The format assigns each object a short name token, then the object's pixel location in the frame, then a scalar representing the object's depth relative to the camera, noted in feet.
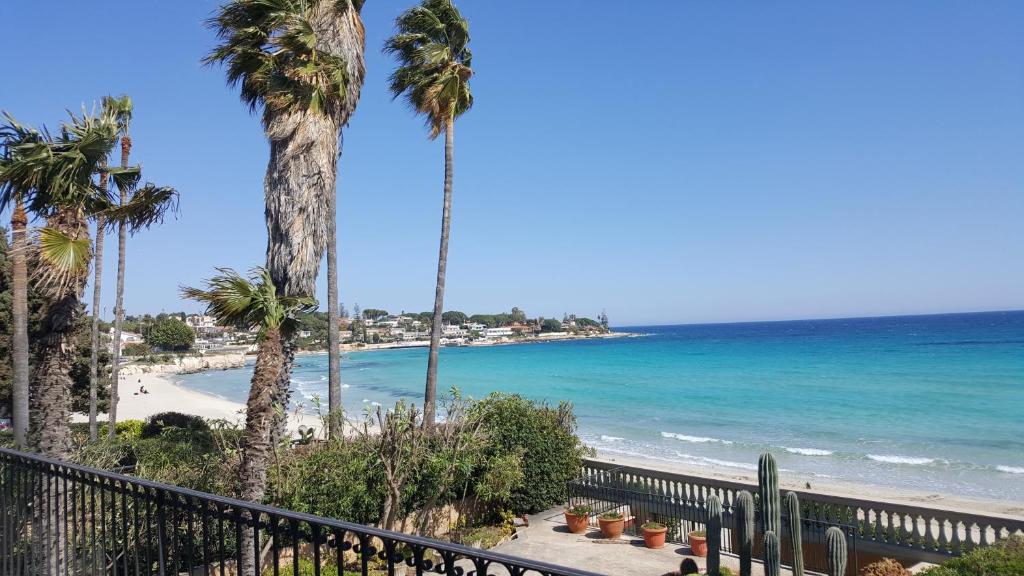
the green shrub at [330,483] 30.83
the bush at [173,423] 61.87
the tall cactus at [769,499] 29.45
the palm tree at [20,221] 22.91
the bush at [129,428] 66.79
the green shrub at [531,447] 41.39
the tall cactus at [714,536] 28.66
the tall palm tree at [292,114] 31.07
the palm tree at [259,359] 23.59
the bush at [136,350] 338.17
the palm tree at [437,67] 55.21
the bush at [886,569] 28.17
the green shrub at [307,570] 27.50
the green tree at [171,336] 363.76
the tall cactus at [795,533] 28.17
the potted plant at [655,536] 36.40
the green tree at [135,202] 26.63
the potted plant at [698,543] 34.60
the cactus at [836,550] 26.55
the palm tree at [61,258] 23.48
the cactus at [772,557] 26.61
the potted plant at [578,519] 39.19
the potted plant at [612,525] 38.01
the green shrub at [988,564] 22.06
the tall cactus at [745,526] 28.22
